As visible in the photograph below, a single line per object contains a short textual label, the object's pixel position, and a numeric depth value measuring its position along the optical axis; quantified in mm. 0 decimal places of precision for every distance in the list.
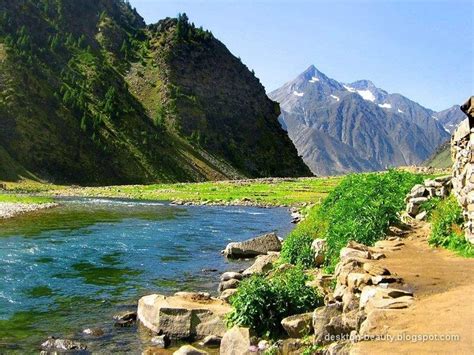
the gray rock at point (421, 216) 22828
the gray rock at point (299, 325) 13414
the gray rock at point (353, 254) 16719
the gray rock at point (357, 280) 13727
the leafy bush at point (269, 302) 14531
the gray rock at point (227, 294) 18734
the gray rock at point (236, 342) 13385
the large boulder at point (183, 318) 15727
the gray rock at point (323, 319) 12266
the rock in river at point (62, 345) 14760
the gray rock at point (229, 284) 21406
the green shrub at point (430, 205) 22641
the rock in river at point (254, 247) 30828
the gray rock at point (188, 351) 13250
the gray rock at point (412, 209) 23734
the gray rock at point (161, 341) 15148
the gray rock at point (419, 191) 23734
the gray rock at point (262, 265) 23875
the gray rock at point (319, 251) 21844
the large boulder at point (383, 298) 11766
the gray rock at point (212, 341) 15078
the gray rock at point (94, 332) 16078
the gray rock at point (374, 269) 14211
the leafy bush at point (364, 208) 21359
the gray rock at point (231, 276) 22770
